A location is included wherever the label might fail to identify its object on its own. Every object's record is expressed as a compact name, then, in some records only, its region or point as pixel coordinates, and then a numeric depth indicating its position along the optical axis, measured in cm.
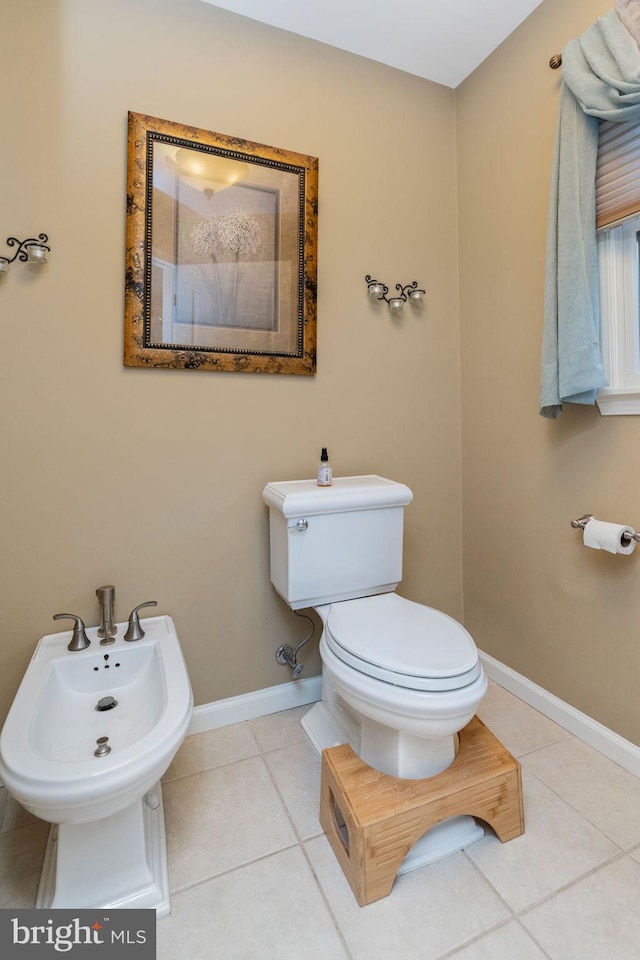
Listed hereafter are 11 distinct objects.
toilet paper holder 132
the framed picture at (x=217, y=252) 143
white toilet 105
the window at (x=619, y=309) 136
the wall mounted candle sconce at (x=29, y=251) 129
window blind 125
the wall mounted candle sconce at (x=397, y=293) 176
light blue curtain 126
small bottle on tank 154
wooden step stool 101
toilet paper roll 131
